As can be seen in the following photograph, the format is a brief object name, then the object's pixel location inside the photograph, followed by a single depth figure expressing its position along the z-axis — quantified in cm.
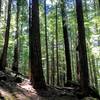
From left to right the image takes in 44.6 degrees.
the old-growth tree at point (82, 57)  662
